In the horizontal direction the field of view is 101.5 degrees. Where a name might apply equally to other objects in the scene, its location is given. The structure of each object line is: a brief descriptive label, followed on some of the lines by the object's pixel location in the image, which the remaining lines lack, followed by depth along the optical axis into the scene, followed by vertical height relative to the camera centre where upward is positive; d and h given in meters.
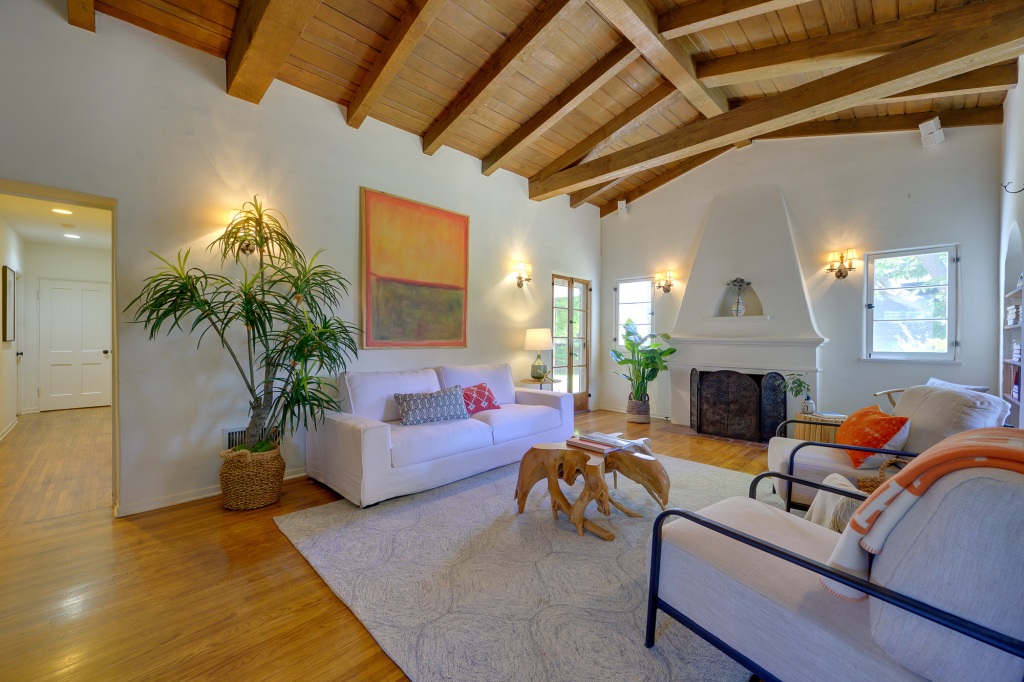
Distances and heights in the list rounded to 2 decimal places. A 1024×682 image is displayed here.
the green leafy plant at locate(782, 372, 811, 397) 4.57 -0.53
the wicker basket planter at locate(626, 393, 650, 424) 5.76 -1.05
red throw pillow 3.99 -0.62
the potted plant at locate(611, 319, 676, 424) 5.62 -0.40
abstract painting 4.01 +0.62
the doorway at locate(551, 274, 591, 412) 6.14 +0.01
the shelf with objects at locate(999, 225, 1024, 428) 3.05 +0.08
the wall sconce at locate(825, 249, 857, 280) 4.67 +0.86
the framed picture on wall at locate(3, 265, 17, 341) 4.98 +0.33
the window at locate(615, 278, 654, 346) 6.26 +0.50
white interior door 6.30 -0.21
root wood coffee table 2.54 -0.89
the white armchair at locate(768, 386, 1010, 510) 2.27 -0.51
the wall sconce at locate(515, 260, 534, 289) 5.38 +0.81
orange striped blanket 0.89 -0.35
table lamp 5.20 -0.10
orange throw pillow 2.40 -0.55
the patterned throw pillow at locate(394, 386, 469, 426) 3.47 -0.62
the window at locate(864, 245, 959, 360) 4.20 +0.37
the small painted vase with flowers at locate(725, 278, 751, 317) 5.23 +0.56
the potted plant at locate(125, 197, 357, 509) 2.86 +0.08
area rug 1.55 -1.21
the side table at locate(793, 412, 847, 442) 3.80 -0.85
